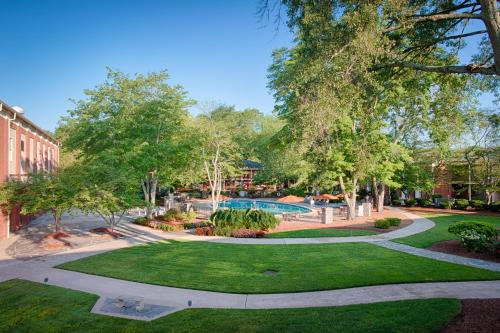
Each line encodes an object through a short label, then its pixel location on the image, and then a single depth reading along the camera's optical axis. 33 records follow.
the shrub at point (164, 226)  23.45
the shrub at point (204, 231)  21.68
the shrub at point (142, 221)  25.82
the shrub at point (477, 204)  34.66
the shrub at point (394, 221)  23.74
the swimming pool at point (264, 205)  40.22
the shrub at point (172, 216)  27.25
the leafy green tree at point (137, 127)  24.66
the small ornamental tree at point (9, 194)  18.77
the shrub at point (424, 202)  38.81
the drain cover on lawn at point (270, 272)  12.96
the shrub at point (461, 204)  35.31
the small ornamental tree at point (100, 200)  18.89
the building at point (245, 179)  59.34
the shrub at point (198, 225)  24.14
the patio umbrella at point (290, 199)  34.03
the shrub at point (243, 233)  20.84
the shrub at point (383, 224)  23.23
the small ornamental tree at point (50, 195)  18.42
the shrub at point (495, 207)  32.94
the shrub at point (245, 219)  22.58
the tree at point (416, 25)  8.19
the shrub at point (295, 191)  52.56
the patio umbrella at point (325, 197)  36.22
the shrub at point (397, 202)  41.88
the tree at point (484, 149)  32.62
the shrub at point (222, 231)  21.23
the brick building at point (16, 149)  20.23
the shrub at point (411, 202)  39.80
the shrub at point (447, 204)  35.97
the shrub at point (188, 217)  27.45
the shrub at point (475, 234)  15.79
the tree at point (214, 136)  30.16
